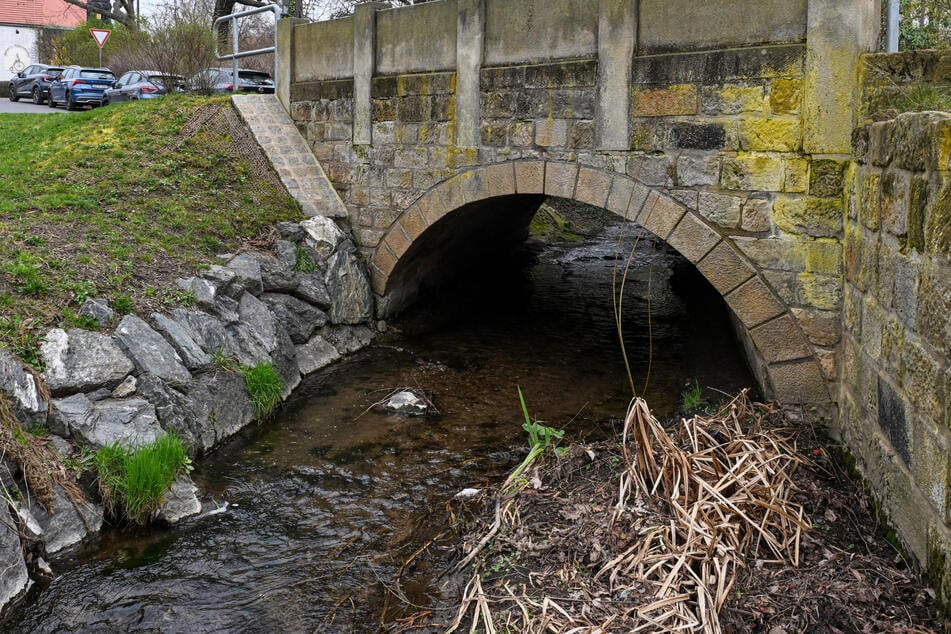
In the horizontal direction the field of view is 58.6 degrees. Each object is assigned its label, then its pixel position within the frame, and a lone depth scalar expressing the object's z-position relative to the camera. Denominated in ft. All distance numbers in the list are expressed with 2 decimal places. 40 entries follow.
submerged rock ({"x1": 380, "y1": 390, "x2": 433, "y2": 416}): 25.61
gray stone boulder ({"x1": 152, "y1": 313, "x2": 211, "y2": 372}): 22.71
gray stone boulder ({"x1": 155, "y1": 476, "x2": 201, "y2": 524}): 18.56
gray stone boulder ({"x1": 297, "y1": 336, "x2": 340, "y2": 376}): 28.81
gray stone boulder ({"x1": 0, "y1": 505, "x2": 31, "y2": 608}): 15.34
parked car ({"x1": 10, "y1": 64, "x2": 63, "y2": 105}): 73.10
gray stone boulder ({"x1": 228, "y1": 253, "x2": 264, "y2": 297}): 27.37
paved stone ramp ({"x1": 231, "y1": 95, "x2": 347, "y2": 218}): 32.96
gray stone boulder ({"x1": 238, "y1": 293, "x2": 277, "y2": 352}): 26.48
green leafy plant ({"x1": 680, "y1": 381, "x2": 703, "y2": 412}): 23.76
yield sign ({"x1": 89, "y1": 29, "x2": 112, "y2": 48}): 72.56
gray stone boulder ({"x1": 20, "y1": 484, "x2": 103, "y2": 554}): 16.79
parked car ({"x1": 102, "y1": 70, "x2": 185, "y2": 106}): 49.94
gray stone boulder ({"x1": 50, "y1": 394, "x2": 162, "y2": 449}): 18.58
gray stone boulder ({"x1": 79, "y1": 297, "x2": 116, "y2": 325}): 21.56
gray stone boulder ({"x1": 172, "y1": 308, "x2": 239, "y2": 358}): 23.84
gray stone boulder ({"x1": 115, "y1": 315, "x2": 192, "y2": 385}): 21.21
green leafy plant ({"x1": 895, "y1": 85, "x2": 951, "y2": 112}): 17.79
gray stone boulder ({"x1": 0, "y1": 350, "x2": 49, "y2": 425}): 17.93
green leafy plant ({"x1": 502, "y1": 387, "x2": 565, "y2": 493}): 19.05
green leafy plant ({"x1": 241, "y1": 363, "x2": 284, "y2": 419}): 24.40
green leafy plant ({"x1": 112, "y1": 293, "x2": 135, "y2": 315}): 22.56
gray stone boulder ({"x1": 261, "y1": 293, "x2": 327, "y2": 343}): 28.43
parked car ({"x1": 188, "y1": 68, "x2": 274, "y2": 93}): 41.70
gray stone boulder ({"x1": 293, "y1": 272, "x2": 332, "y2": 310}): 29.71
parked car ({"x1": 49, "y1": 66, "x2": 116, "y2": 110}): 65.41
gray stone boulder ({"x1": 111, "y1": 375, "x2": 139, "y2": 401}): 20.21
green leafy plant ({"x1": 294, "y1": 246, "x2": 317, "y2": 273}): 30.27
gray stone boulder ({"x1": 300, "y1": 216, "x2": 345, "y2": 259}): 31.37
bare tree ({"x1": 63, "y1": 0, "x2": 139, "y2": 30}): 75.97
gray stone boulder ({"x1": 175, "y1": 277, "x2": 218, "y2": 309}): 25.16
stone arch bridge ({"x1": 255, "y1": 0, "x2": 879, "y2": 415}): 20.61
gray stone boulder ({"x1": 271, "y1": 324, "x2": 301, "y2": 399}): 26.53
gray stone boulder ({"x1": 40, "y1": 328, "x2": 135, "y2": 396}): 19.20
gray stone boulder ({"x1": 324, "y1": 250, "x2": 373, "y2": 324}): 30.91
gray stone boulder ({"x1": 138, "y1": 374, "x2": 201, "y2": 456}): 20.68
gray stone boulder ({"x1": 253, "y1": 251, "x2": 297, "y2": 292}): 28.66
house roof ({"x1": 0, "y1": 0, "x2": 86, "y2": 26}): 117.60
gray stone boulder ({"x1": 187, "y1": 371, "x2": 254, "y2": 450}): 22.29
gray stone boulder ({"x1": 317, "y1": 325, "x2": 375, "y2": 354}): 30.60
